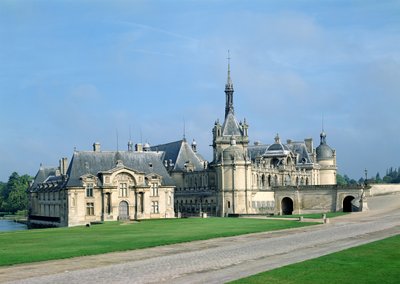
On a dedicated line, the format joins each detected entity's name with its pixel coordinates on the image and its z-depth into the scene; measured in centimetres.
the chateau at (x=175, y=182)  8712
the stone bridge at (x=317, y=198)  9094
